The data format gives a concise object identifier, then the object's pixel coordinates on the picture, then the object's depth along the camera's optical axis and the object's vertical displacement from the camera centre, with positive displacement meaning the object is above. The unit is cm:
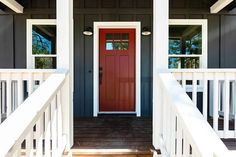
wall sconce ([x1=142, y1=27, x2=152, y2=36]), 386 +90
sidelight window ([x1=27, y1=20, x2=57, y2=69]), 388 +64
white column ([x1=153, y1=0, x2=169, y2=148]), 211 +29
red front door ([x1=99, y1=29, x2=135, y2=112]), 402 +8
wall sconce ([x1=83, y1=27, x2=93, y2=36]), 385 +90
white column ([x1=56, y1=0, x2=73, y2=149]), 210 +34
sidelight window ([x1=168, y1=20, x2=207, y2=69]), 389 +65
